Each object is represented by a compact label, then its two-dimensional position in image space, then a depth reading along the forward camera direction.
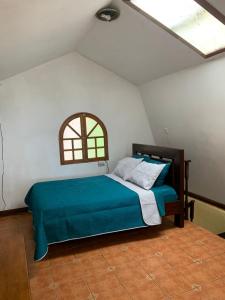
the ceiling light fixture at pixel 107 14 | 2.34
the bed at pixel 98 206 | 2.56
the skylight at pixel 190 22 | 2.19
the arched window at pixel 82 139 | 3.97
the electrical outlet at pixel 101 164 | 4.25
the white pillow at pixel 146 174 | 3.10
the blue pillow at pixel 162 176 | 3.19
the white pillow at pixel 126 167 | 3.59
